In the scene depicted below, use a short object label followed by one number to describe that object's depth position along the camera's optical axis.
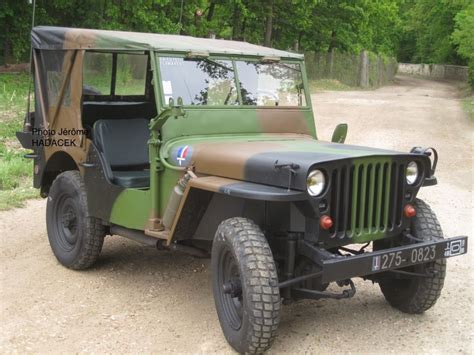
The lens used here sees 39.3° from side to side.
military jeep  3.95
